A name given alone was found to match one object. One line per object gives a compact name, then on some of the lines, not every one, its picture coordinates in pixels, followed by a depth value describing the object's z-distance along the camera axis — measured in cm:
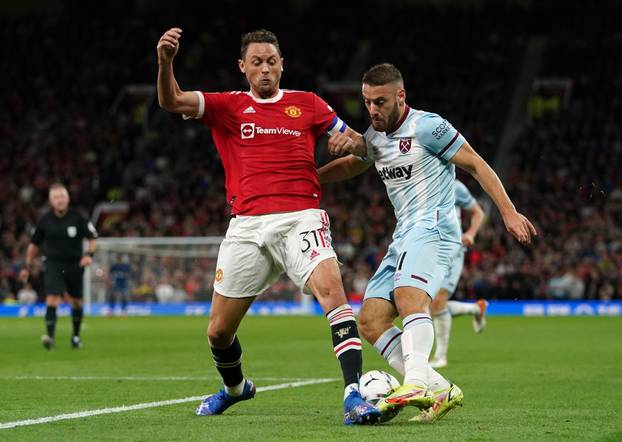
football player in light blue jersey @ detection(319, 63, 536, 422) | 1434
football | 1380
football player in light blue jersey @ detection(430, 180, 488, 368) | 2523
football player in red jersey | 1416
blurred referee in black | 3234
